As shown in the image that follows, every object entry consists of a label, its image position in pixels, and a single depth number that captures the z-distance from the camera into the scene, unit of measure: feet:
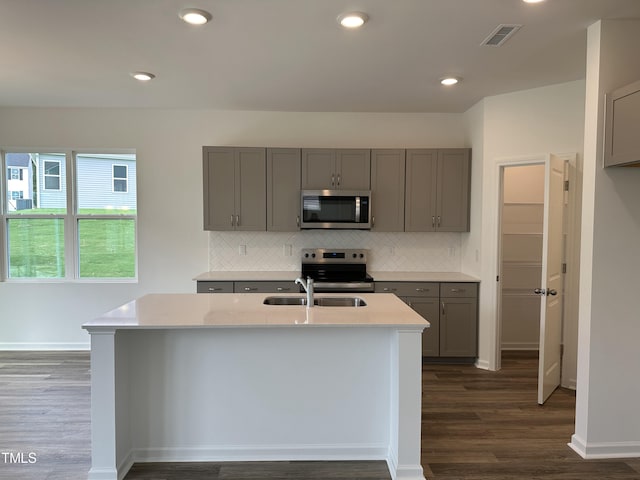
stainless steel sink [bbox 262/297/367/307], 9.92
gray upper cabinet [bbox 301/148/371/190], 14.71
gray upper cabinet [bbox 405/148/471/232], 14.75
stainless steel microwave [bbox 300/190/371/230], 14.48
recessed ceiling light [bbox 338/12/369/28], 8.00
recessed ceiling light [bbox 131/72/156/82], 11.40
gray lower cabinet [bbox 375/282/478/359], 13.94
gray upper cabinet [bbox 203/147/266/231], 14.57
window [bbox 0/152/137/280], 15.48
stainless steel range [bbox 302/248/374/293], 15.34
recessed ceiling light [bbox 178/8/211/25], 7.84
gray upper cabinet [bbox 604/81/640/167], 7.42
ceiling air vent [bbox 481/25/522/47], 8.55
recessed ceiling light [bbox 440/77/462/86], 11.70
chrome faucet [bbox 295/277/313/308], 8.87
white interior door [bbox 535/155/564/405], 10.80
